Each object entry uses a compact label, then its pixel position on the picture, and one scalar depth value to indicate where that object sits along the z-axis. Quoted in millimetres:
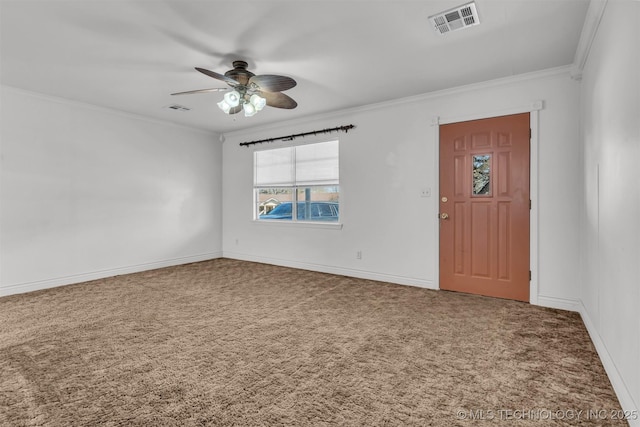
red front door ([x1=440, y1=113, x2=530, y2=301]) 3551
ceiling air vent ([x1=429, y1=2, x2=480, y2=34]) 2330
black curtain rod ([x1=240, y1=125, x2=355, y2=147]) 4799
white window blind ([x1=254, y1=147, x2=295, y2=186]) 5578
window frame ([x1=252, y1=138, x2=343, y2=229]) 4988
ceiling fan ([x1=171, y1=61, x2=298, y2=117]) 2830
